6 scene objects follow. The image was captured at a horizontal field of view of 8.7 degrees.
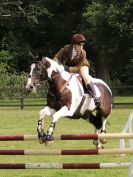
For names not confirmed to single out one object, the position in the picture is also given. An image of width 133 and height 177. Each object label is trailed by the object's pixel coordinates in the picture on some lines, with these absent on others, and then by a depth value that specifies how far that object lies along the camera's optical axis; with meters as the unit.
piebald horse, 14.15
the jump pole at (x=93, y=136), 12.32
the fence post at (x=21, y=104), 46.72
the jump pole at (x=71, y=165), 12.58
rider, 15.76
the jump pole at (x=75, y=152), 12.46
